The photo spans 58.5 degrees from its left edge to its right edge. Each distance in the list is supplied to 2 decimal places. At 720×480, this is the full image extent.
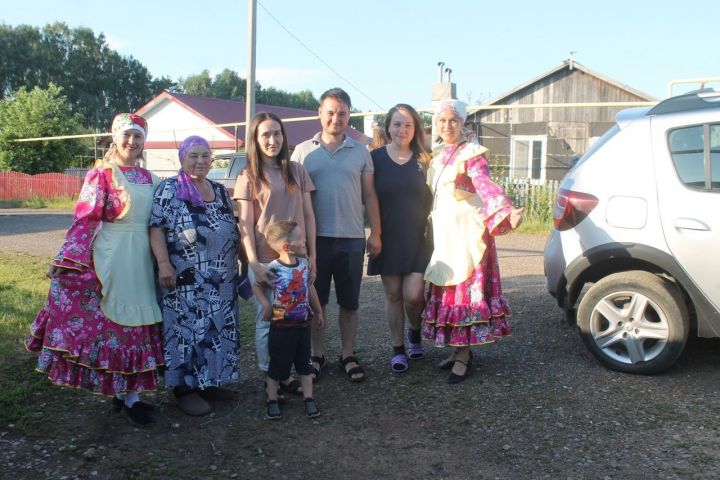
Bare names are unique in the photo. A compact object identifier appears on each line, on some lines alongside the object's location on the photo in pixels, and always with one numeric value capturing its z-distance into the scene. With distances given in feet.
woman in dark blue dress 14.60
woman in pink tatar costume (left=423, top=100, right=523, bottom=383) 14.06
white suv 13.66
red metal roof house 91.10
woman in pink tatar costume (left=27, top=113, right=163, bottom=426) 11.98
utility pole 37.32
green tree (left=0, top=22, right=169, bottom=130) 192.34
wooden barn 58.39
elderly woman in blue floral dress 12.48
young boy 12.30
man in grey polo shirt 14.05
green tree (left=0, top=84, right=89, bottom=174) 84.64
